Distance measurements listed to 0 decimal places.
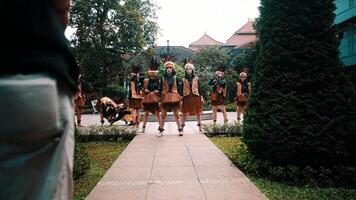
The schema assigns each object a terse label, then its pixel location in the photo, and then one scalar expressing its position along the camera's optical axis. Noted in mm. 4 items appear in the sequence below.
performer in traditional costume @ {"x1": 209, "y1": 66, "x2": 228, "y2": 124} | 15086
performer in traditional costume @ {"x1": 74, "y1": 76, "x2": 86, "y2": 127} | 15597
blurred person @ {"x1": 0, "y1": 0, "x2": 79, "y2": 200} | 1312
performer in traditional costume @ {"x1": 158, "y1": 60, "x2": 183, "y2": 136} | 12188
